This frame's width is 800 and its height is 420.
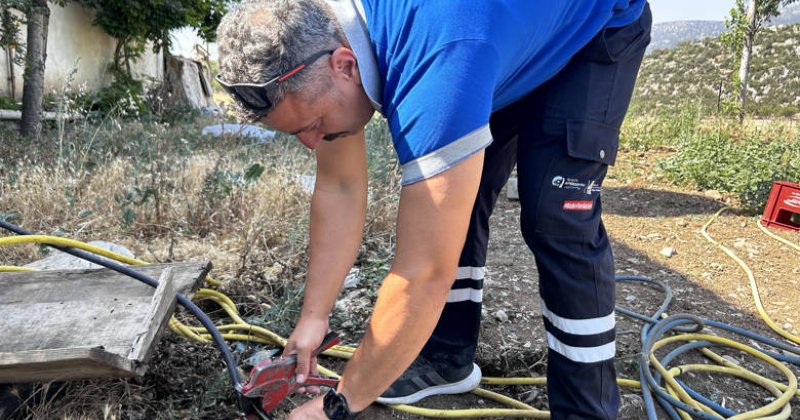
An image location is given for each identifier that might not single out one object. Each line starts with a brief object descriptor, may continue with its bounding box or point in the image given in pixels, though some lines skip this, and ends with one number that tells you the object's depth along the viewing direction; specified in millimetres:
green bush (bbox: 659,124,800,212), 4324
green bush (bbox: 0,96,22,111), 6961
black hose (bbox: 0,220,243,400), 1554
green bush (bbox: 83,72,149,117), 9445
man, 1029
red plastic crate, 3812
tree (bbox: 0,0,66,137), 4364
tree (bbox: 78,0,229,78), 9594
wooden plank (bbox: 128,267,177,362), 1340
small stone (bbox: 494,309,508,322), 2492
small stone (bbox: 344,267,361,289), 2686
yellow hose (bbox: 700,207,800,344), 2471
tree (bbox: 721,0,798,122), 12781
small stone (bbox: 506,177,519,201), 4848
